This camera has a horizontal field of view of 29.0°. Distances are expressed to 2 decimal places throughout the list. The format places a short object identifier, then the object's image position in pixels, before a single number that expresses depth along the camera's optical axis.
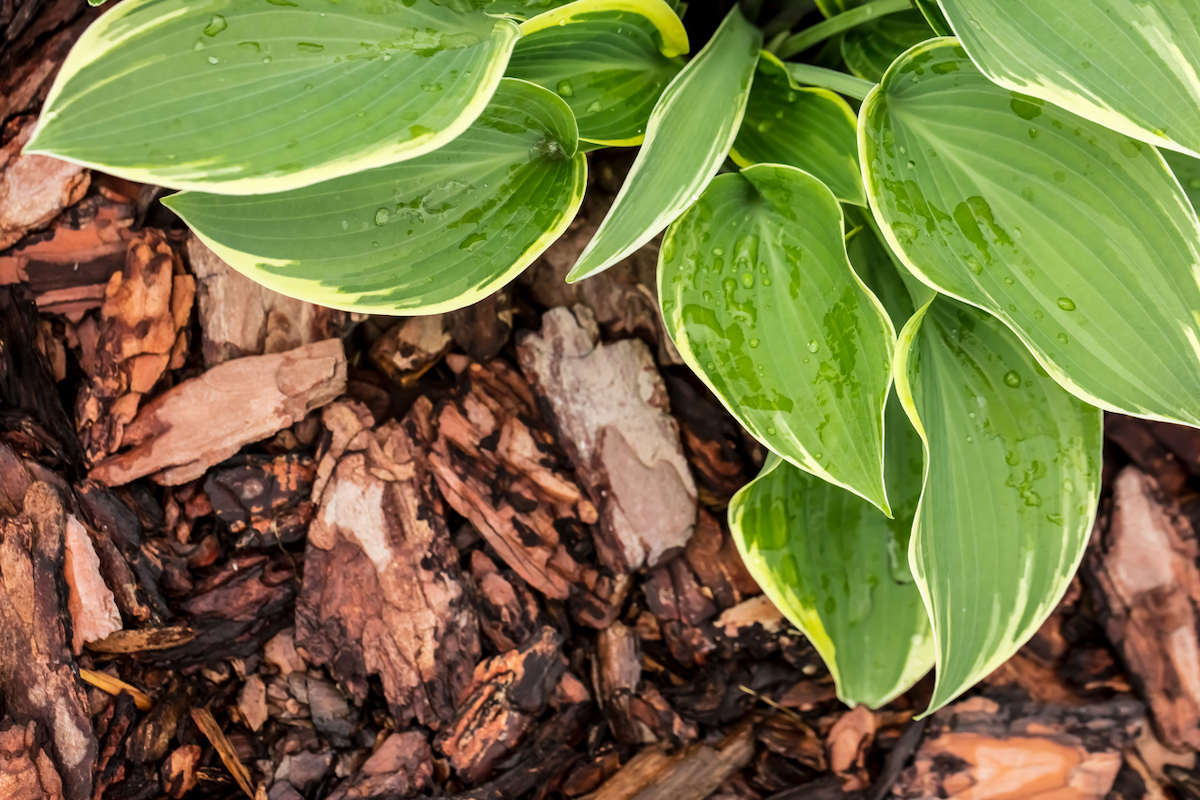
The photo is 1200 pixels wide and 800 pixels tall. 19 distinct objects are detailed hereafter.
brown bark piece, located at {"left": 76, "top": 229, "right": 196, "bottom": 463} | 0.82
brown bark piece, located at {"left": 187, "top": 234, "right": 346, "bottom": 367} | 0.82
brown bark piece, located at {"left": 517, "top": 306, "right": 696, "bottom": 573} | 0.84
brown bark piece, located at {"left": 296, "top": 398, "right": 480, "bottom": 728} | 0.83
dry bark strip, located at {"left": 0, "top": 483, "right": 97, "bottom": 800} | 0.79
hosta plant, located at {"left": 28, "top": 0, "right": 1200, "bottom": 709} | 0.71
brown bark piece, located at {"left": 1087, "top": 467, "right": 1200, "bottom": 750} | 0.86
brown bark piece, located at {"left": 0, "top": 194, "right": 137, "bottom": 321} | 0.81
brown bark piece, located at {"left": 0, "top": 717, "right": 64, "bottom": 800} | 0.78
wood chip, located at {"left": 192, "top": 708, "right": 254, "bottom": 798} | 0.82
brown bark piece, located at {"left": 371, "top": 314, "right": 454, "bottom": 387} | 0.85
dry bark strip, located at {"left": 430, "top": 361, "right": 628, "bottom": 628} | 0.84
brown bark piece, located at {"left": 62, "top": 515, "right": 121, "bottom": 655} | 0.80
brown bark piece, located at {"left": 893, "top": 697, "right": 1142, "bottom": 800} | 0.84
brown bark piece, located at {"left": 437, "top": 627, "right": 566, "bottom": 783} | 0.83
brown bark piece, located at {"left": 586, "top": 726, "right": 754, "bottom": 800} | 0.83
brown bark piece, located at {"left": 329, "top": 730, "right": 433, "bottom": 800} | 0.82
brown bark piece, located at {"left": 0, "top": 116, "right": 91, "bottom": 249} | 0.81
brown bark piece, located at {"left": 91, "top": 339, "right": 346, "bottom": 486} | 0.82
